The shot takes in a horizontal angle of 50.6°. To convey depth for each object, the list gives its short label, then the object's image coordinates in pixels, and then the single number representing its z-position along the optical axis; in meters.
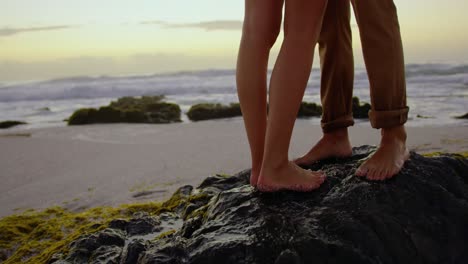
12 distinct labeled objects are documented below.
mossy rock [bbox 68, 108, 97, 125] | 9.84
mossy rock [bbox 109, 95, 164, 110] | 13.31
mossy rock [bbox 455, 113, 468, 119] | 8.13
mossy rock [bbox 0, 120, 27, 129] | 10.66
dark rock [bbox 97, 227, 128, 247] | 2.78
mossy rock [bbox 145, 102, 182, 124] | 9.88
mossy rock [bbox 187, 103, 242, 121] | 10.00
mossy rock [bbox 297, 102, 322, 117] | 9.43
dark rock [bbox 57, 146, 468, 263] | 2.12
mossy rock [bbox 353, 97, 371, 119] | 8.73
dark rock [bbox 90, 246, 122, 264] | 2.52
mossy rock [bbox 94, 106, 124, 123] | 9.77
